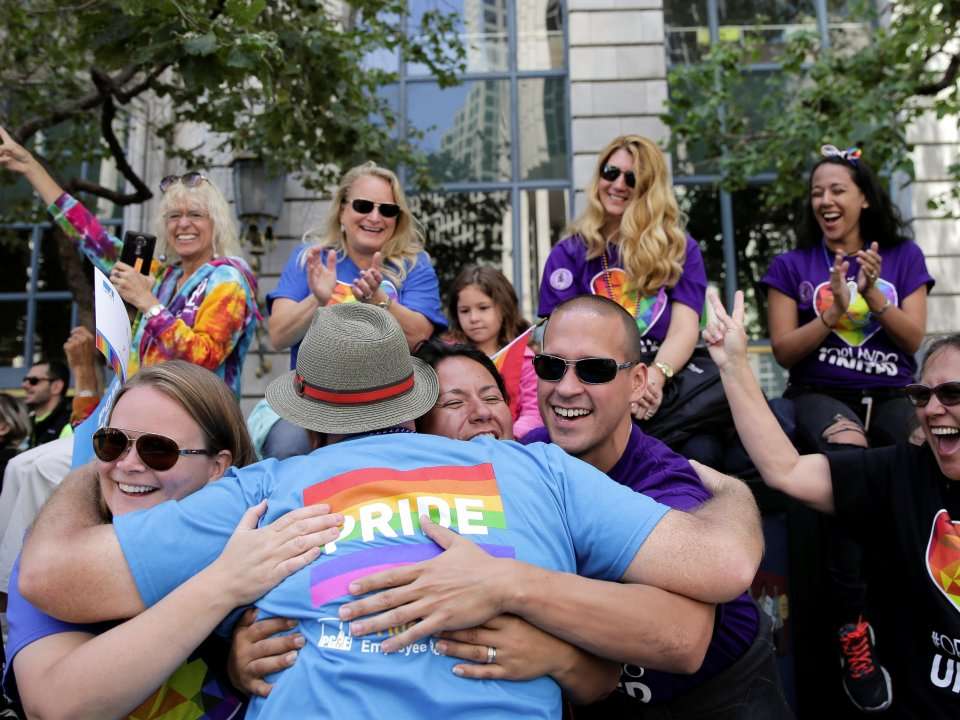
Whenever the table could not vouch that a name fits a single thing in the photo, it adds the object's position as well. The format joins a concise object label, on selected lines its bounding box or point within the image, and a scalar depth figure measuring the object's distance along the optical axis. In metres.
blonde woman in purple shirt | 4.38
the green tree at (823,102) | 7.01
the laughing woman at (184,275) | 4.01
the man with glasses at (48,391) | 7.48
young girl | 4.91
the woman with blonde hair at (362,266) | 4.21
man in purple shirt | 2.87
